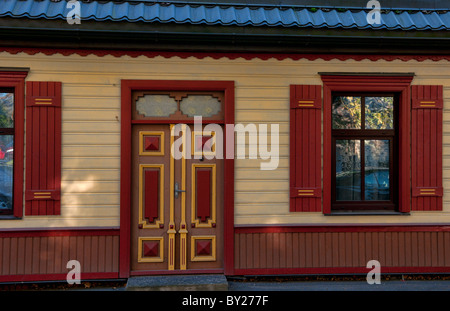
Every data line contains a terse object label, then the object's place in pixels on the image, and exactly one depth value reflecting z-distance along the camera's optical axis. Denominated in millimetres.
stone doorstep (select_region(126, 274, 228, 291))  5129
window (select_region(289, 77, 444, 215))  5672
